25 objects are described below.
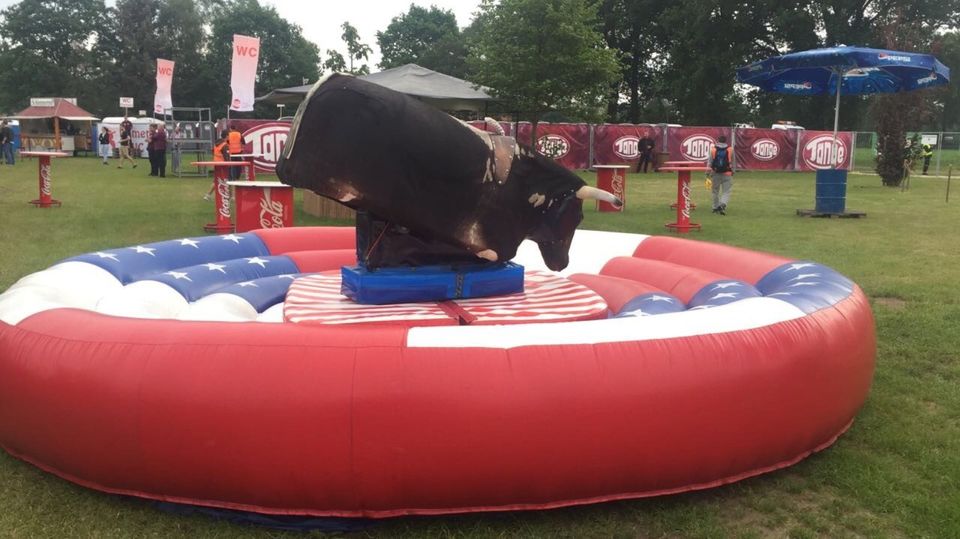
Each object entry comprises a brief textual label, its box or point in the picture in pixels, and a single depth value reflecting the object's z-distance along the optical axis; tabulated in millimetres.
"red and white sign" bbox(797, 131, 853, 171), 28172
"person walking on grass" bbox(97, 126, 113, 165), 28844
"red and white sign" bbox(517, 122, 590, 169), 24844
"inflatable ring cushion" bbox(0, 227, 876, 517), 2977
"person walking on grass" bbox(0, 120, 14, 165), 27281
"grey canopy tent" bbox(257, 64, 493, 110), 21250
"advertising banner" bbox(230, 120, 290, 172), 19266
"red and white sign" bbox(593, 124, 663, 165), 26250
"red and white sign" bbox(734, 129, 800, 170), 27906
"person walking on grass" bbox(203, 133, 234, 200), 15898
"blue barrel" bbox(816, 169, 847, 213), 14055
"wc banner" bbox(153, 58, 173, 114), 23297
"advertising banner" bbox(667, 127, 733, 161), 27266
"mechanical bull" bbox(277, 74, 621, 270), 4285
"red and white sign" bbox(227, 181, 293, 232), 9266
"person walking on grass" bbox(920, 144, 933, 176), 26547
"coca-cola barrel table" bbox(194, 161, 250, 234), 10867
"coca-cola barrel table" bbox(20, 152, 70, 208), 13999
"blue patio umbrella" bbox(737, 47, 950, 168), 13539
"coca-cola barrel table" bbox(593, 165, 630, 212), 14438
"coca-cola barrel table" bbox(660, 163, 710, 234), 11750
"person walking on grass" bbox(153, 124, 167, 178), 21953
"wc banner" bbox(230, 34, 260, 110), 17578
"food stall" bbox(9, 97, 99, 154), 38094
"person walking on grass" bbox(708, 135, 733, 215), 14453
